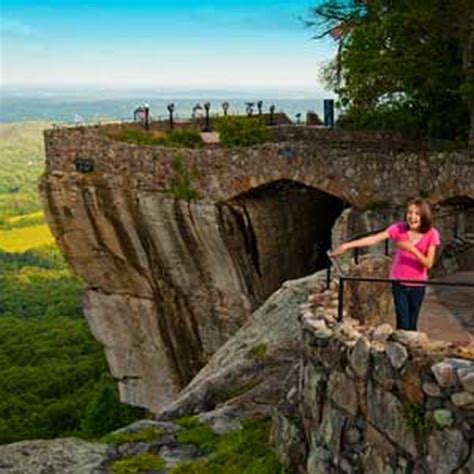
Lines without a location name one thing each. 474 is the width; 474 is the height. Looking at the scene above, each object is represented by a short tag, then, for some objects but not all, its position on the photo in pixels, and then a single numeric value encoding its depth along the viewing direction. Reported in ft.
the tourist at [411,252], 38.42
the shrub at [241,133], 104.37
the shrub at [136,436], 51.55
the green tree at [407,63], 90.17
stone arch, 98.22
